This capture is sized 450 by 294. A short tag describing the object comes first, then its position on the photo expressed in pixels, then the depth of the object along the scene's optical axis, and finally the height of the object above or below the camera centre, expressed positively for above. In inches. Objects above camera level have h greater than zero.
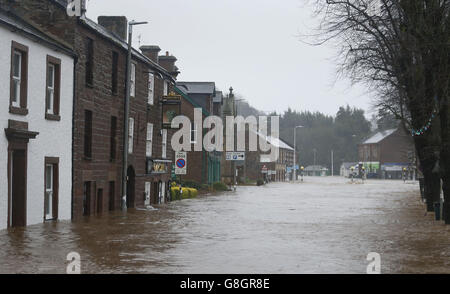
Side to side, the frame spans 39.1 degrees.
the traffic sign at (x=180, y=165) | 1480.1 +11.8
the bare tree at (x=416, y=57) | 885.8 +179.4
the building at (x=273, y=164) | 4116.6 +49.3
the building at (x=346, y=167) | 7262.8 +45.9
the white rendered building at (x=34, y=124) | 784.3 +61.4
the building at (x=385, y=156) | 5841.5 +140.1
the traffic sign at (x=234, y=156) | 2532.0 +57.5
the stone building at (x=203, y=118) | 2262.6 +179.3
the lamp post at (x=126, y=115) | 1136.2 +98.9
